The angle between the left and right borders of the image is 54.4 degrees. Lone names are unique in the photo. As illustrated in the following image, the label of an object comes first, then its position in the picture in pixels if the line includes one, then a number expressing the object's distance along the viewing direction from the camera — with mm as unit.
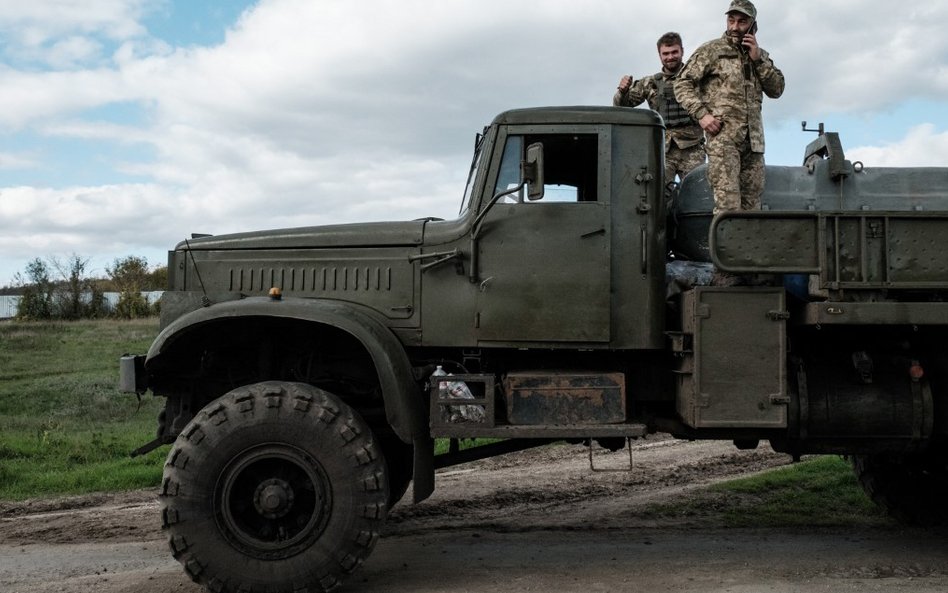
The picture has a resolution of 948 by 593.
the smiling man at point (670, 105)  6469
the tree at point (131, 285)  26297
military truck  4785
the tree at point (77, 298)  26344
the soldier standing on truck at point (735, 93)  5453
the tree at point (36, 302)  26141
